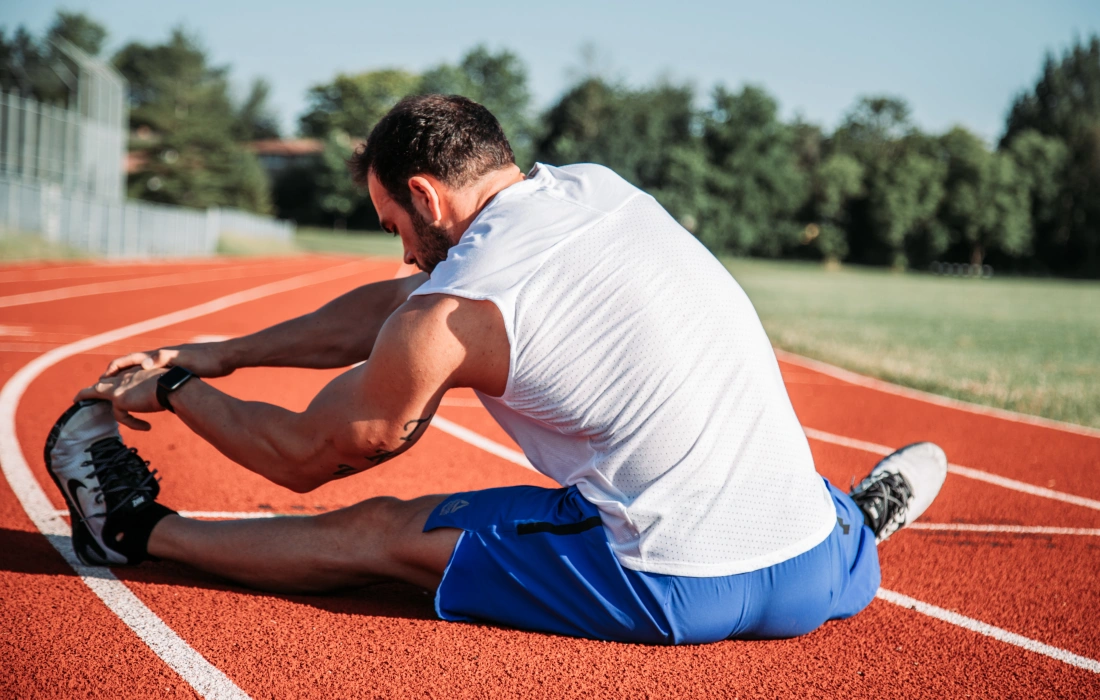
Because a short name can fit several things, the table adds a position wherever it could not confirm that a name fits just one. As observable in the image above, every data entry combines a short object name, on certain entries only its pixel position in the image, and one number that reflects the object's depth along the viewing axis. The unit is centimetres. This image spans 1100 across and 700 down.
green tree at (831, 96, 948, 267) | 7419
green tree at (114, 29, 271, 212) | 6256
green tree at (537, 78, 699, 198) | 6725
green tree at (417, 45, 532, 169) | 7562
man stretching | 223
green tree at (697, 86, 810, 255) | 7244
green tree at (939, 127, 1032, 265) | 7244
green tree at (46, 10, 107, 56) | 6793
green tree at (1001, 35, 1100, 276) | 7106
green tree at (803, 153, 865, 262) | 7606
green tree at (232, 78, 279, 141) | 9981
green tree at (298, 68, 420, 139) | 9669
